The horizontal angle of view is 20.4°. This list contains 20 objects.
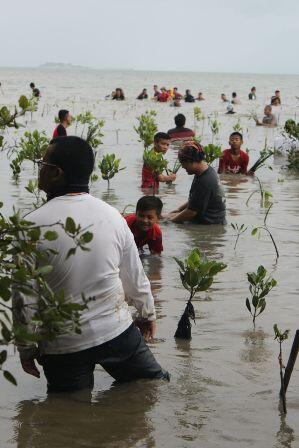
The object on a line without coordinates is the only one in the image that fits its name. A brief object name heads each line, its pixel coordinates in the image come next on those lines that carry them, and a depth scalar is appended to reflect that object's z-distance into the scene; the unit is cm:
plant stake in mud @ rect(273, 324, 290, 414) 426
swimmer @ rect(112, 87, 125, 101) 3859
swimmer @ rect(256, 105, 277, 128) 2541
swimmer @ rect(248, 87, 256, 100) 4378
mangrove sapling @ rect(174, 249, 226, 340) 523
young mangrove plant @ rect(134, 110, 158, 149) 1470
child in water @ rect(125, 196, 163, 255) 701
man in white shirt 397
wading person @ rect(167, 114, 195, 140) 1859
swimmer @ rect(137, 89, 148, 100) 4103
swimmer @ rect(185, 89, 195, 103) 3794
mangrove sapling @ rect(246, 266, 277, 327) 543
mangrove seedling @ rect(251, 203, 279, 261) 736
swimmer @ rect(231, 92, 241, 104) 3762
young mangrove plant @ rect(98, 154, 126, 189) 1197
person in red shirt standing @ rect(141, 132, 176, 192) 1185
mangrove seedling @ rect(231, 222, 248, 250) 848
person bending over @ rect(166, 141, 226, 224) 905
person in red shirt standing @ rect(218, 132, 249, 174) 1373
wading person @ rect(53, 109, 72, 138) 1370
